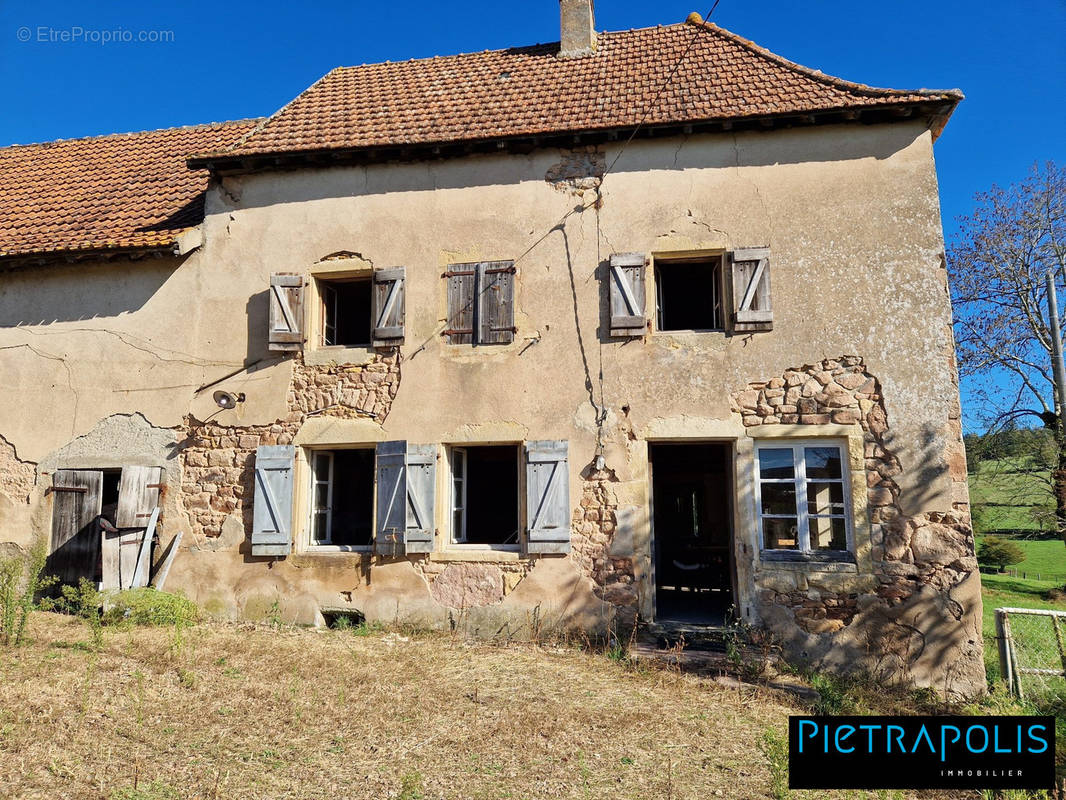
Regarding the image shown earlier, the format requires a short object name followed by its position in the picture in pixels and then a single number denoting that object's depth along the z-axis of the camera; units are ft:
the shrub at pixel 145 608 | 24.07
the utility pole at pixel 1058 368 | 46.32
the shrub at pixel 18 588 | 21.18
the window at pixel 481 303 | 25.82
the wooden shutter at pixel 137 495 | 26.08
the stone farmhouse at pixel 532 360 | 23.09
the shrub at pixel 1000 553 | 69.15
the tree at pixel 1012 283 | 53.16
